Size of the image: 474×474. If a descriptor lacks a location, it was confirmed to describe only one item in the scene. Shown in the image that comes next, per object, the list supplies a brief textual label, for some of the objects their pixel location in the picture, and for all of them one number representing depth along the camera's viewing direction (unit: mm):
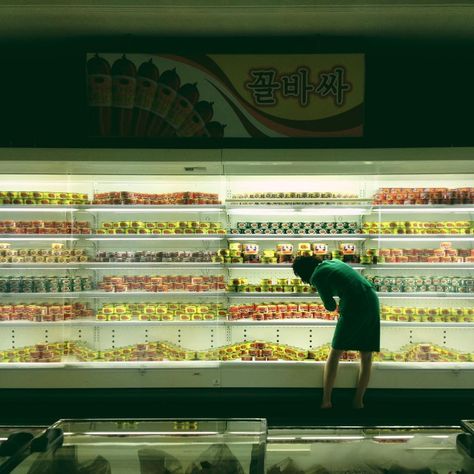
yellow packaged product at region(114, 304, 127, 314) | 4786
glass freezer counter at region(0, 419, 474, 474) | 2004
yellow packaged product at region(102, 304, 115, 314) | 4785
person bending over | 3939
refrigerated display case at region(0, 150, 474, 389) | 4348
